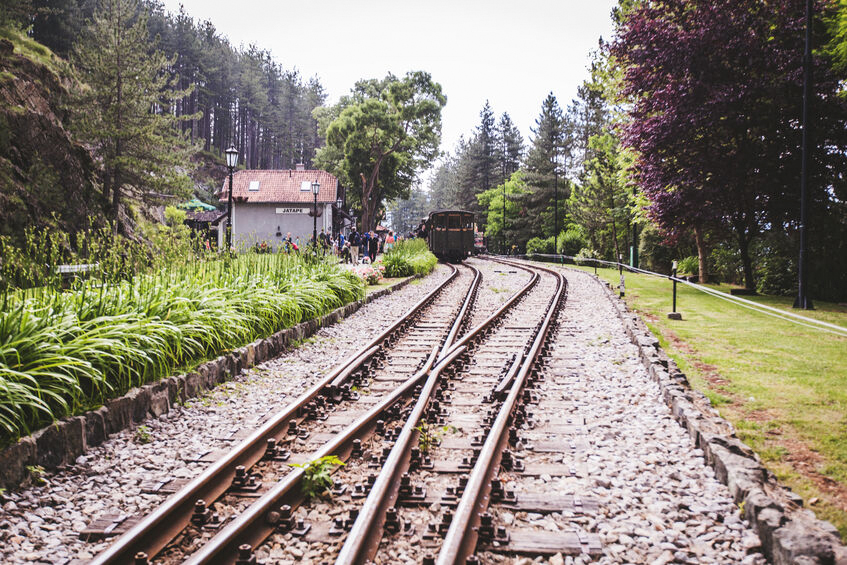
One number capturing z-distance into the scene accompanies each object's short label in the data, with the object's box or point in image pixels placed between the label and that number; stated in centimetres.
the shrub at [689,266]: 2262
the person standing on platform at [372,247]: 3068
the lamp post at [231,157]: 1540
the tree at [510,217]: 5192
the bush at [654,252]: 2600
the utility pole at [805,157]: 1118
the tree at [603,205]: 3116
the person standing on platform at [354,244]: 2380
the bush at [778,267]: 1592
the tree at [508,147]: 8238
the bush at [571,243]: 3762
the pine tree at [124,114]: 2150
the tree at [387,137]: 4150
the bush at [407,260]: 2050
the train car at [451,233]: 3272
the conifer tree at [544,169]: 4816
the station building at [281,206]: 4481
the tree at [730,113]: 1446
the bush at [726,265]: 1993
